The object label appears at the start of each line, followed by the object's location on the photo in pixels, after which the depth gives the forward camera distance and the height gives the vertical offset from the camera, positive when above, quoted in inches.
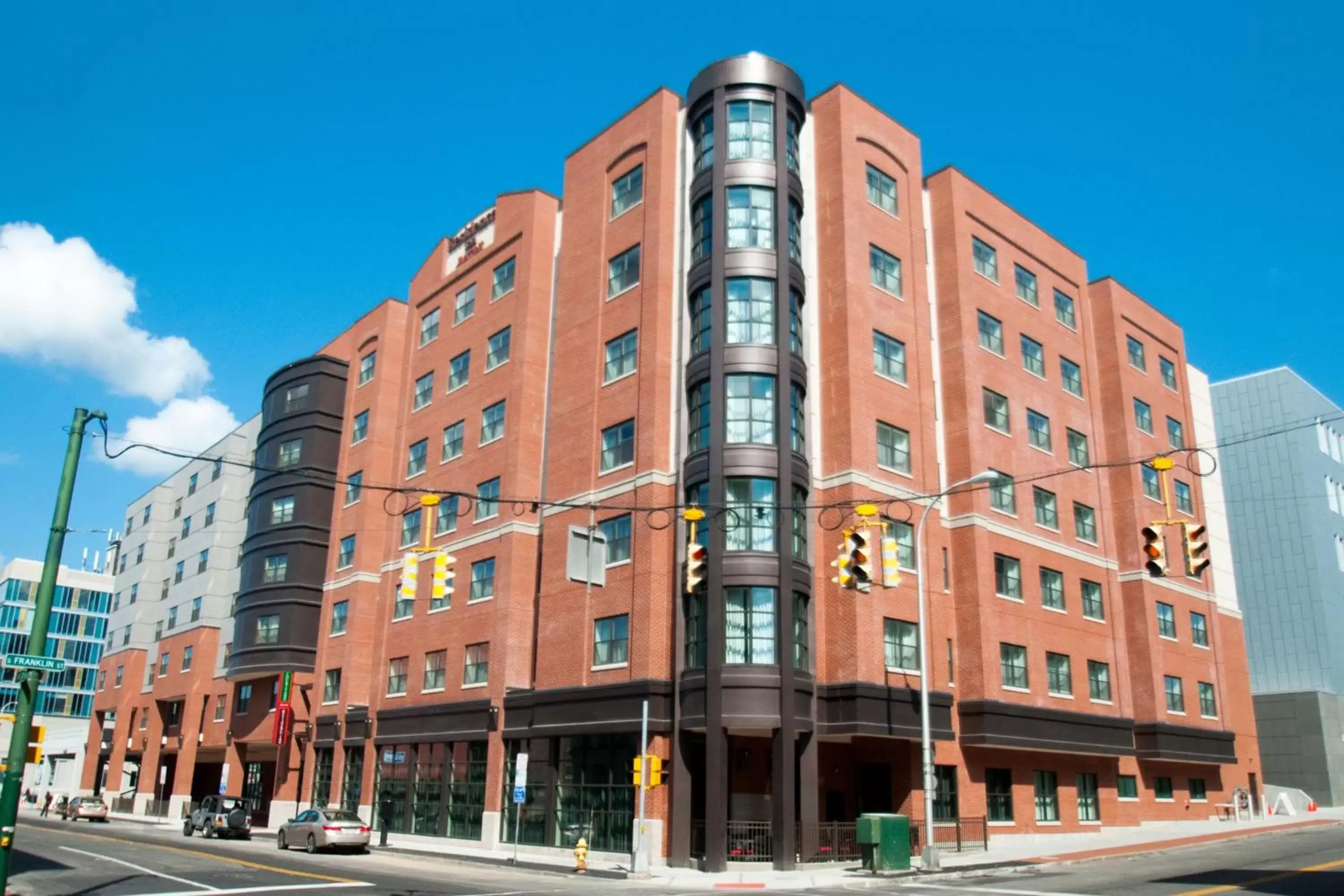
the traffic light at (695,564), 914.1 +167.1
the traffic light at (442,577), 882.8 +149.9
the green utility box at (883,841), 1148.5 -70.9
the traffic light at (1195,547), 818.8 +168.8
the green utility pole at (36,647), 718.5 +74.2
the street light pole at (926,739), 1154.0 +35.1
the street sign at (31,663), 732.0 +62.9
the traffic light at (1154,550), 812.0 +163.4
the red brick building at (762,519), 1370.6 +359.6
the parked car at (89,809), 2437.3 -107.0
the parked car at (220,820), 1840.6 -95.5
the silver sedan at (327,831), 1485.0 -90.2
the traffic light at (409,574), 874.1 +149.3
